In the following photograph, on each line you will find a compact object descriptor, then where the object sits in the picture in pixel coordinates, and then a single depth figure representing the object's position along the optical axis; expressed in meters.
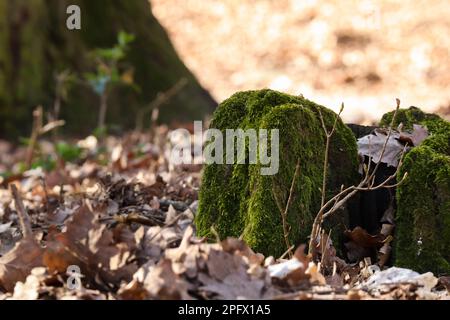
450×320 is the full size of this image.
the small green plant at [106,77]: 10.77
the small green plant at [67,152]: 10.40
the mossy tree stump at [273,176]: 4.62
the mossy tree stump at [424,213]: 4.58
